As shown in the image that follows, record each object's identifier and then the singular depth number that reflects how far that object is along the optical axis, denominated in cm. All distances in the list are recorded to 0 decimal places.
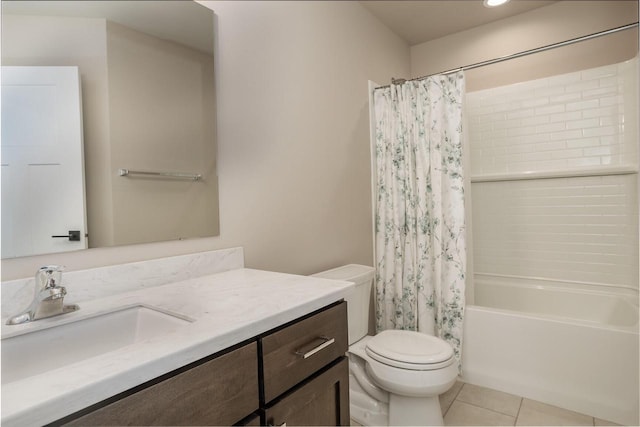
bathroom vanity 54
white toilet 152
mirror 103
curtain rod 182
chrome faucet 85
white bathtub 170
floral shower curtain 205
